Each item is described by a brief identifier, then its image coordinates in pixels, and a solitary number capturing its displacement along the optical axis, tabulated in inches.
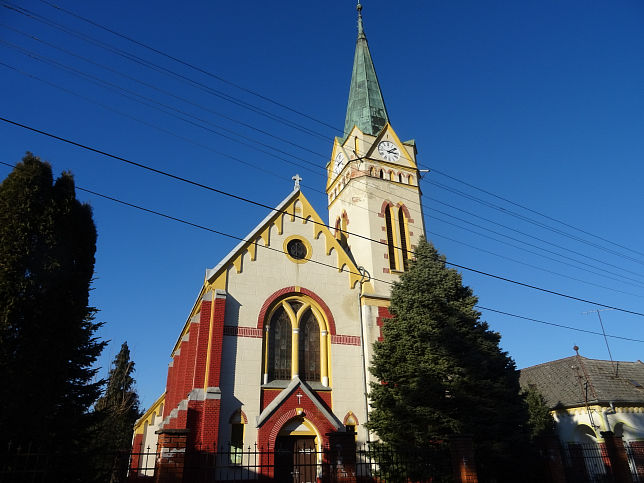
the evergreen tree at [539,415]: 1032.8
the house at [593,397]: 1098.1
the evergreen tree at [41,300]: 452.4
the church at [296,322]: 699.4
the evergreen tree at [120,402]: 1285.7
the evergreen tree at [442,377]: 663.1
